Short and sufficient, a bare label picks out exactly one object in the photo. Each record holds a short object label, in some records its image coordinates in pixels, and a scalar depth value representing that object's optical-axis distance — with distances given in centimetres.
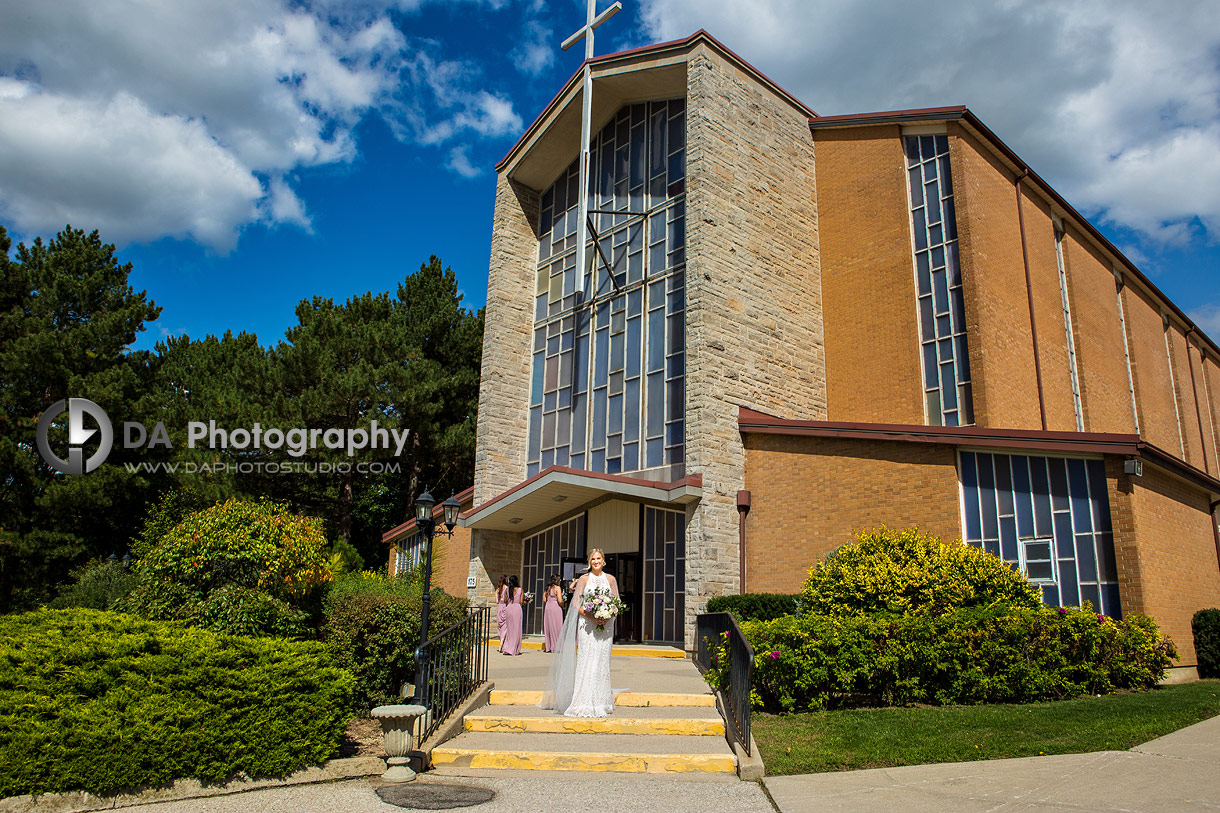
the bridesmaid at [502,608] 1533
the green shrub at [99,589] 1662
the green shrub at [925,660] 929
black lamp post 961
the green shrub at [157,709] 648
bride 880
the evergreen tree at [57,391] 2178
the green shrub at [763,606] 1324
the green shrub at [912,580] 1127
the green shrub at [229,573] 1250
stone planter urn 713
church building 1246
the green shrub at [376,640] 1024
